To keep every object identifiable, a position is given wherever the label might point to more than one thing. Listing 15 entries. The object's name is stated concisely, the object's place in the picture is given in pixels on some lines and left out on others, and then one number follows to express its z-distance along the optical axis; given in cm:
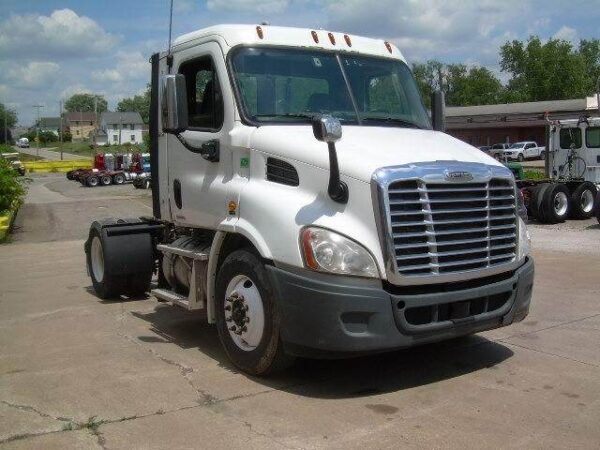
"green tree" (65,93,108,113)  18638
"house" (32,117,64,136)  18525
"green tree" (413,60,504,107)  10581
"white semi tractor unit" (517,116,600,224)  1784
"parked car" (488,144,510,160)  4775
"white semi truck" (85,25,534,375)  486
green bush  1936
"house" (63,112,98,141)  16850
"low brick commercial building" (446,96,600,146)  5450
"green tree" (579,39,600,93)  10056
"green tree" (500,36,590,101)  8850
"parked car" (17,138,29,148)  12219
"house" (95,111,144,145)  13800
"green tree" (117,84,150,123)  15808
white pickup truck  5088
